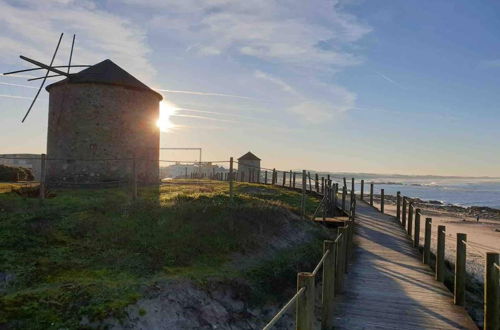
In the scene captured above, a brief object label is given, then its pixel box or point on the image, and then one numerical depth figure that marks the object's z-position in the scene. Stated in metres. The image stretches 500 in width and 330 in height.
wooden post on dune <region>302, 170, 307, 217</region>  15.16
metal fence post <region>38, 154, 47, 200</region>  14.12
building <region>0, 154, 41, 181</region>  45.61
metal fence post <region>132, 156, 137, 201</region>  15.05
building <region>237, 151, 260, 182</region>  41.81
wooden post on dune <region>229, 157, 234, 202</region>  13.50
